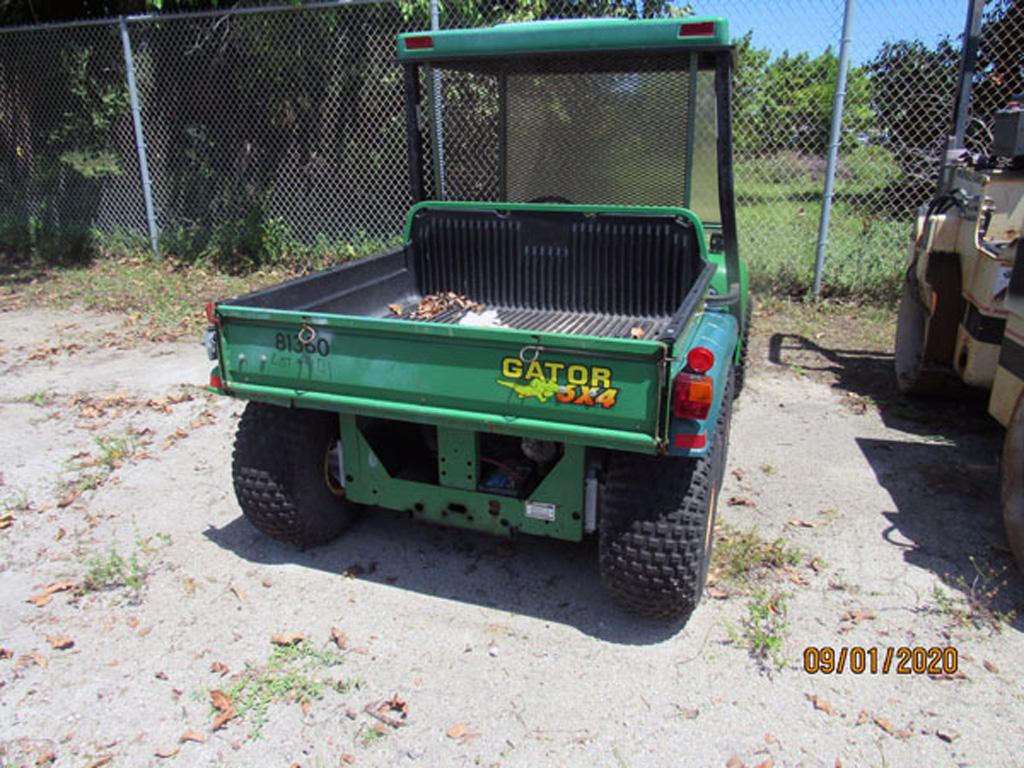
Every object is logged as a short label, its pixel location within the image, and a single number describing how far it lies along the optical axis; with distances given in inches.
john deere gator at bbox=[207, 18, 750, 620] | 107.2
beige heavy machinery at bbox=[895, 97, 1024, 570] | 135.7
